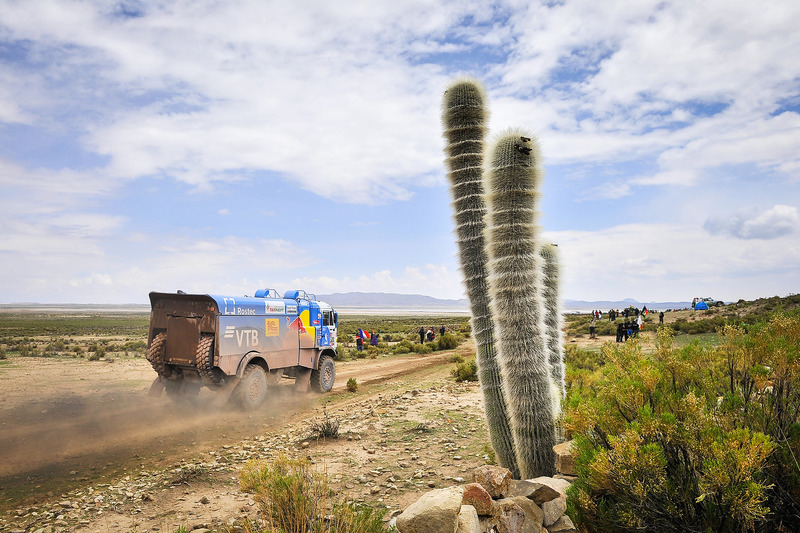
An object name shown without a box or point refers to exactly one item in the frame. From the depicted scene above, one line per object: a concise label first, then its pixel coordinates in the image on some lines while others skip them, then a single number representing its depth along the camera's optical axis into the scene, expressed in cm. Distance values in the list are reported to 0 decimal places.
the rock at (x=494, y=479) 530
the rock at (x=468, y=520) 440
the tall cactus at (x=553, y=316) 818
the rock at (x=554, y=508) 502
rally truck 1241
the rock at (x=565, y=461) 598
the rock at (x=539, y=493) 513
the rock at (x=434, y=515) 434
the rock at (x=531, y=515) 478
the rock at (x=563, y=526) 491
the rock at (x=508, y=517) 469
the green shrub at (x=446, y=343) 3441
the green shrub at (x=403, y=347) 3247
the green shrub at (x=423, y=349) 3161
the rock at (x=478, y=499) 480
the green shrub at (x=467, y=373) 1894
